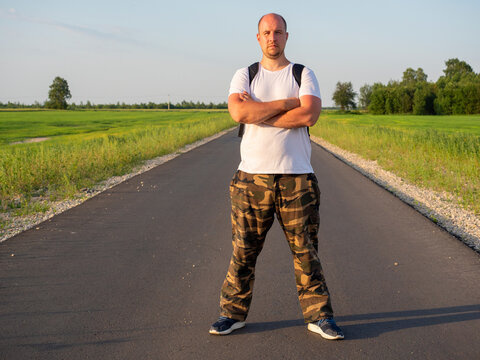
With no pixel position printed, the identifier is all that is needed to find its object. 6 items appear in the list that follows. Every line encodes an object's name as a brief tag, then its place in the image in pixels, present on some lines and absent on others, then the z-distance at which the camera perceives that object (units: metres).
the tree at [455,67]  133.12
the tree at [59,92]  128.50
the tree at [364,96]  151.25
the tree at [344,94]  140.62
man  2.88
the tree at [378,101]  95.94
